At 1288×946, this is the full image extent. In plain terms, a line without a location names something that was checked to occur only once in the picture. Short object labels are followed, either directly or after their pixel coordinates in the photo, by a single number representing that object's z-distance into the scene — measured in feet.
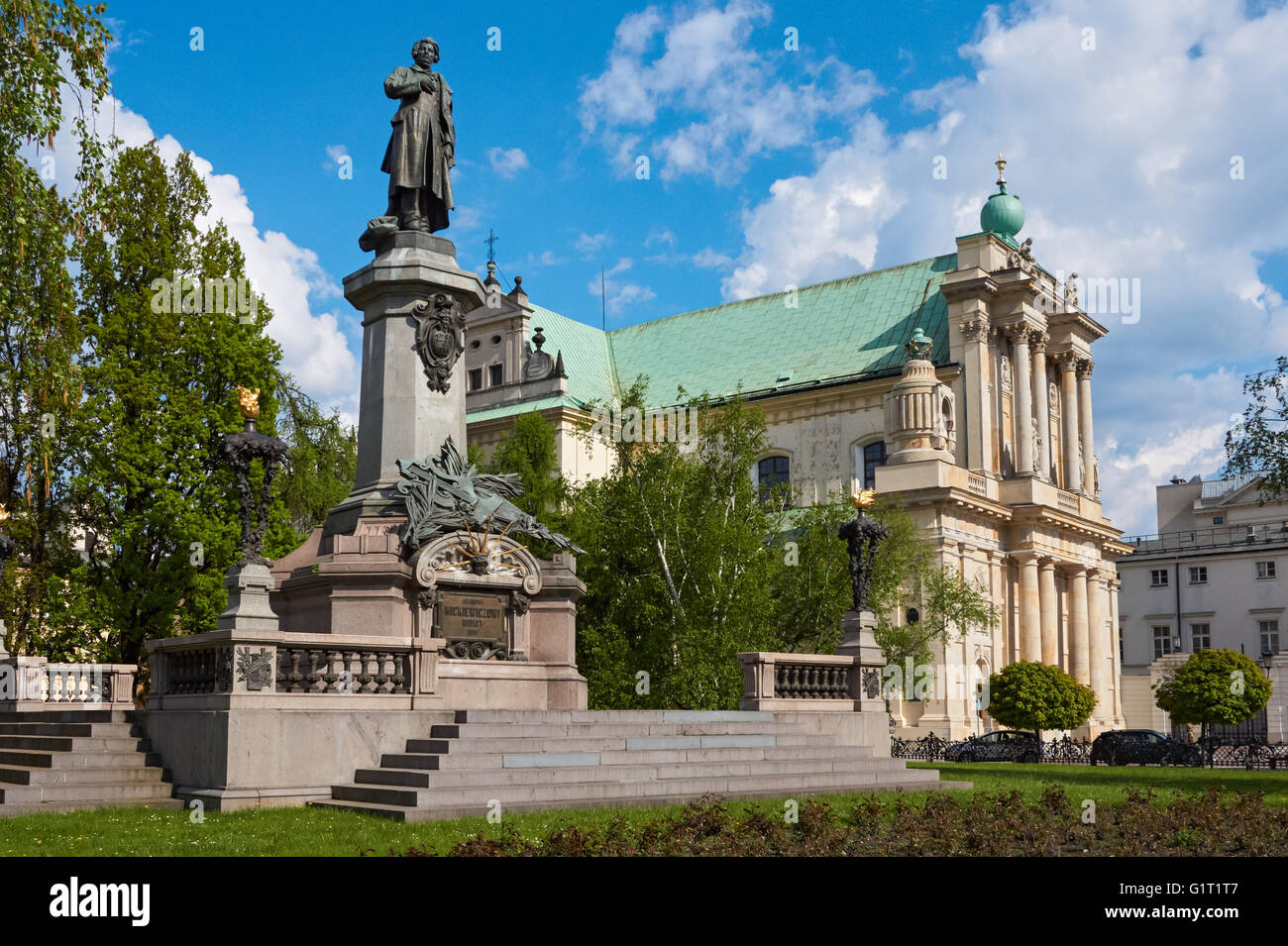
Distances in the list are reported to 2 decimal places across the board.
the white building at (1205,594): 272.51
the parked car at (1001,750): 146.20
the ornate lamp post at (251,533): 55.93
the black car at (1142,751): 137.08
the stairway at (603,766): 51.67
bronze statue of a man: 73.26
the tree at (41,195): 52.34
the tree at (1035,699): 167.84
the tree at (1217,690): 184.65
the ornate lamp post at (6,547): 91.76
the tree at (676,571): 109.91
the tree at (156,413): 114.42
